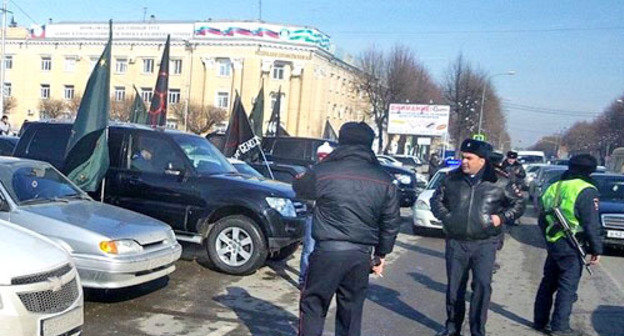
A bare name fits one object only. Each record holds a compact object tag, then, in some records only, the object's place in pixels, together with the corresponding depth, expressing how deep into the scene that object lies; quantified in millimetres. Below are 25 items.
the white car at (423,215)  12953
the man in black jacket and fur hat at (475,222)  5547
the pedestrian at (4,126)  18662
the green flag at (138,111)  16125
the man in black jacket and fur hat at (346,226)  4238
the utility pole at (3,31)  29647
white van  54478
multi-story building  61625
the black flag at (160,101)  13781
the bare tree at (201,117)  55969
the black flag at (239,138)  13078
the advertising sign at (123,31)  63906
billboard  46875
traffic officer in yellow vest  6109
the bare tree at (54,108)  57878
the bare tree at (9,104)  60938
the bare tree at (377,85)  56906
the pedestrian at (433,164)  23875
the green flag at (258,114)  17625
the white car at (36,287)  3732
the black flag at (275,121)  21078
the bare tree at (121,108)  54659
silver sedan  5938
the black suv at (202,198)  8047
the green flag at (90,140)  8305
